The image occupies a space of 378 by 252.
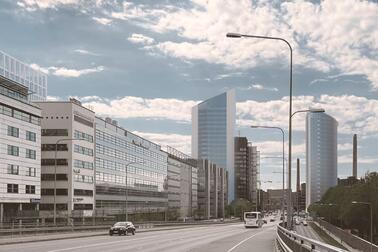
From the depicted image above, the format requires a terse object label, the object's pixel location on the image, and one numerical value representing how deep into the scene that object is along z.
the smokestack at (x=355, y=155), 195.62
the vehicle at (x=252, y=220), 95.00
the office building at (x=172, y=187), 191.88
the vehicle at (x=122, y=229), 58.72
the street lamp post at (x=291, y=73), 32.41
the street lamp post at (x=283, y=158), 52.93
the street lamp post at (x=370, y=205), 83.01
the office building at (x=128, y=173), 126.00
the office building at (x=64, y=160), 107.56
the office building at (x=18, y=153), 87.81
